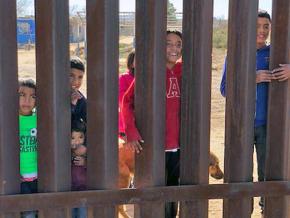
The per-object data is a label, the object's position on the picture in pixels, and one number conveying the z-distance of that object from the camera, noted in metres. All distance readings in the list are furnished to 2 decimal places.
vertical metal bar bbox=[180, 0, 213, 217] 2.68
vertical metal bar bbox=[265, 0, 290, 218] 2.79
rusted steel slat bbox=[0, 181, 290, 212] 2.55
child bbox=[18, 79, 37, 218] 2.98
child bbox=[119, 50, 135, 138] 3.04
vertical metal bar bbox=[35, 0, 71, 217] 2.51
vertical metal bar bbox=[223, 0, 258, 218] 2.73
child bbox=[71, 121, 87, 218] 3.01
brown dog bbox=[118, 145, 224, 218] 3.91
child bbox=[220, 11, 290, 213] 3.29
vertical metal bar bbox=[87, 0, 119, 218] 2.56
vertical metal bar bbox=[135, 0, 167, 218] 2.62
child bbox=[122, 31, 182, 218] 3.11
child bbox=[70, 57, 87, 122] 3.06
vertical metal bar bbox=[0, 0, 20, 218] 2.48
